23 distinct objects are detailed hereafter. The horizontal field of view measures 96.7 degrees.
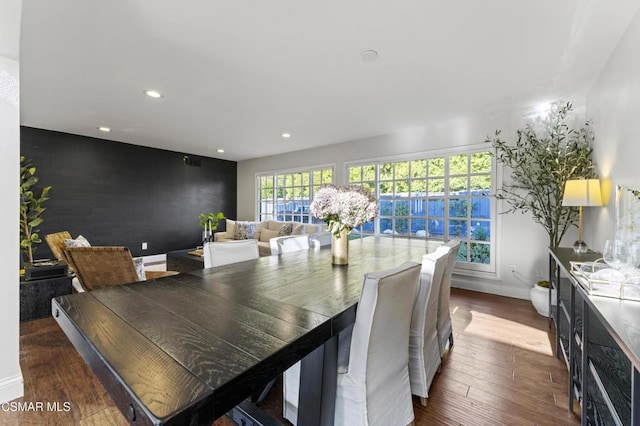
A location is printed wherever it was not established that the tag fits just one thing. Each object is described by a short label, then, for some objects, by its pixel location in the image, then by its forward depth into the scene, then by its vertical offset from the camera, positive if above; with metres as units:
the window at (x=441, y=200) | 3.88 +0.19
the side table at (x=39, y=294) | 2.80 -0.83
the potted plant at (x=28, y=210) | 3.58 +0.03
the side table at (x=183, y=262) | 3.91 -0.70
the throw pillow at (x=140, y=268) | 2.71 -0.54
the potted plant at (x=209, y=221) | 5.11 -0.16
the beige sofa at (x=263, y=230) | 5.17 -0.36
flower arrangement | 1.90 +0.04
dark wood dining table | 0.63 -0.38
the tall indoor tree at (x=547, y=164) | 2.88 +0.52
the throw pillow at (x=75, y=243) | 2.67 -0.30
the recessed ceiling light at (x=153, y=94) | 3.04 +1.30
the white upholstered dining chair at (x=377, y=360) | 1.16 -0.67
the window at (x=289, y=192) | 5.88 +0.45
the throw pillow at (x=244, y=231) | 5.85 -0.38
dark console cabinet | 0.86 -0.62
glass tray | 1.16 -0.30
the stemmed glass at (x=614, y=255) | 1.44 -0.24
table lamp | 2.28 +0.14
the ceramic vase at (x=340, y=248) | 1.94 -0.25
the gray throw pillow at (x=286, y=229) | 5.39 -0.32
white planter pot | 2.97 -0.92
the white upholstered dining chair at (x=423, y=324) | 1.61 -0.66
